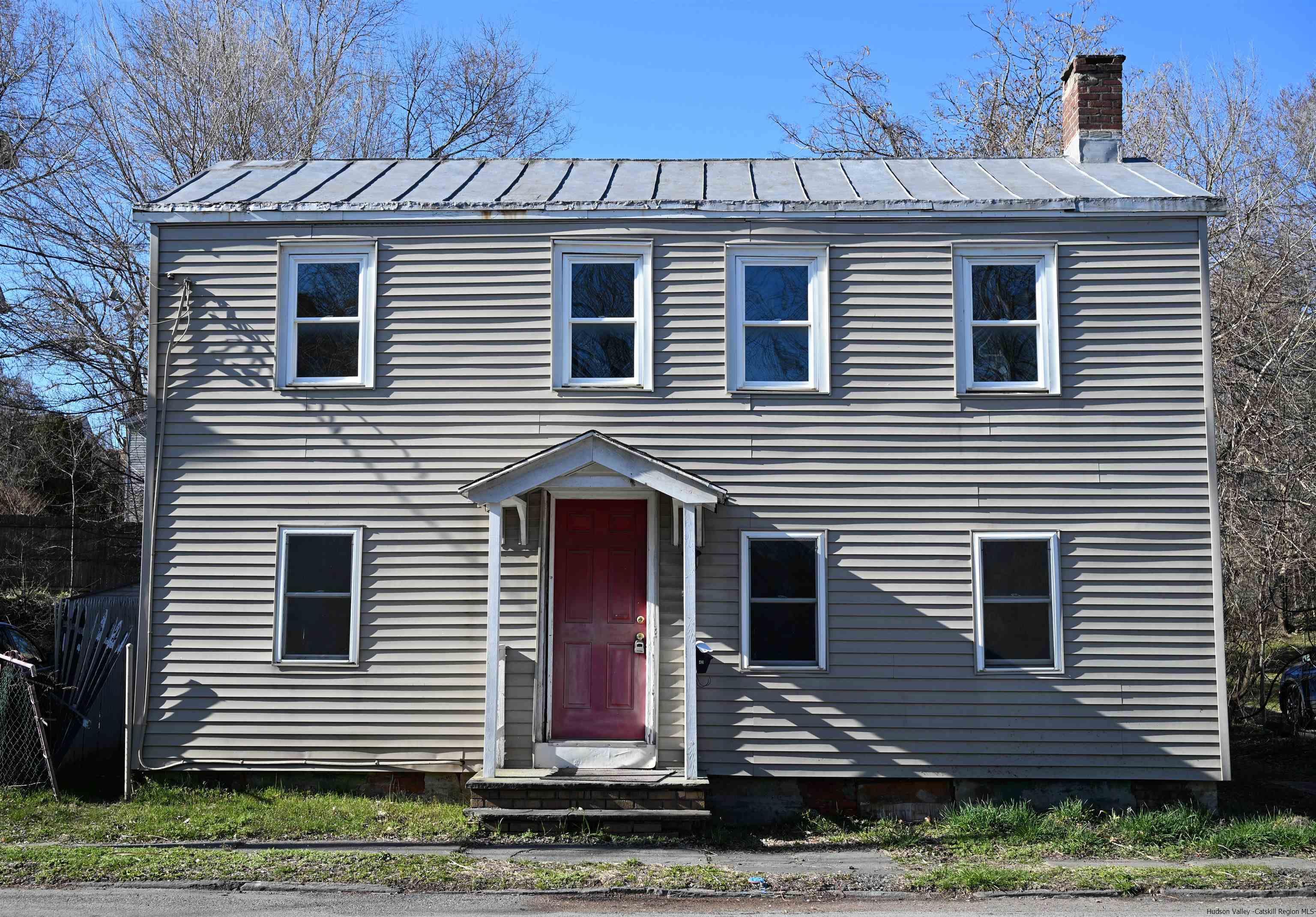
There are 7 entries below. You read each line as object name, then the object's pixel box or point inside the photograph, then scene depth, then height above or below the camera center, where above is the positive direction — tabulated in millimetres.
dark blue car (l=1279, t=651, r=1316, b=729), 14969 -2018
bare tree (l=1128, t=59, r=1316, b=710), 15328 +2347
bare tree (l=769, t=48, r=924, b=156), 24188 +9104
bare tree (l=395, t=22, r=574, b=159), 26934 +10630
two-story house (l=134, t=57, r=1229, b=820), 10438 +515
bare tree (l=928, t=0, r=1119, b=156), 22141 +8905
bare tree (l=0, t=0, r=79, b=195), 19656 +7586
